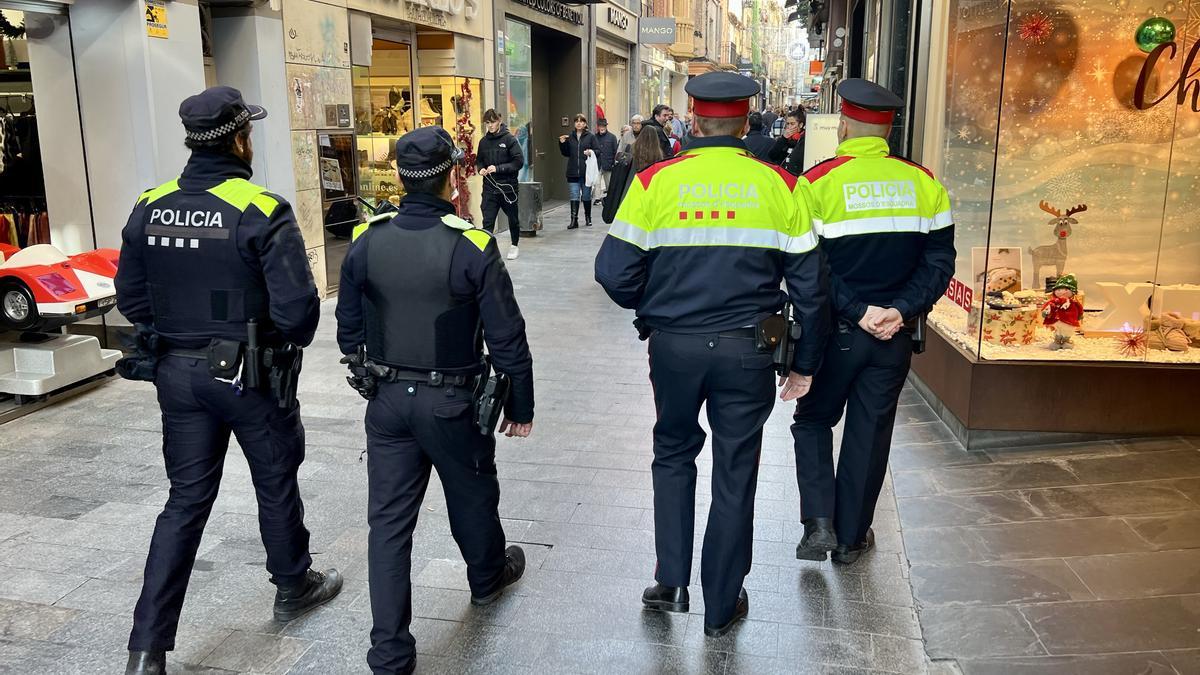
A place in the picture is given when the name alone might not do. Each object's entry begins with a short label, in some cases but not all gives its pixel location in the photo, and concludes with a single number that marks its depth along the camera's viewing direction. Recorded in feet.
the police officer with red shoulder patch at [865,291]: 12.90
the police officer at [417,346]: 10.46
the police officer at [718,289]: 10.98
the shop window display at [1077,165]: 20.97
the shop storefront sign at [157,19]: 24.94
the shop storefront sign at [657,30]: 79.25
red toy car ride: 20.43
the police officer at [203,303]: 10.87
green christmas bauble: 21.48
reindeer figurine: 22.62
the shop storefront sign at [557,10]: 56.14
